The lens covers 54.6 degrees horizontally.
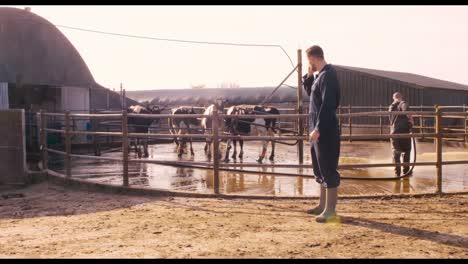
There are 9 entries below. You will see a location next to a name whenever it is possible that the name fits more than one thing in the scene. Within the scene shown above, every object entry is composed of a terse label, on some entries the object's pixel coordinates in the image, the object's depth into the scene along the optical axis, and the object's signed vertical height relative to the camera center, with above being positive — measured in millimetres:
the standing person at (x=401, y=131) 9008 -365
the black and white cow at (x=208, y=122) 14506 -244
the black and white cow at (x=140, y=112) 15352 +105
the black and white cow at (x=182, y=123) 14273 -298
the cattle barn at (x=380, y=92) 22620 +1088
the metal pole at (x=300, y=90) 10484 +563
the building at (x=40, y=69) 16719 +1856
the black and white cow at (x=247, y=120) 13242 -239
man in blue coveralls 5332 -135
